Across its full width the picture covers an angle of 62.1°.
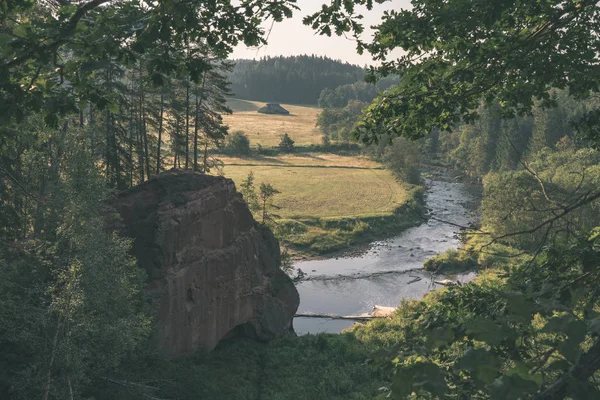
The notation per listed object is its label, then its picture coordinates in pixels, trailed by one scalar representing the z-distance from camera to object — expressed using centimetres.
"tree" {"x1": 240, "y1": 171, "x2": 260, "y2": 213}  4389
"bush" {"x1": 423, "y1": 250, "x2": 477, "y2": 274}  4591
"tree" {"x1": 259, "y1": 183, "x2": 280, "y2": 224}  4384
